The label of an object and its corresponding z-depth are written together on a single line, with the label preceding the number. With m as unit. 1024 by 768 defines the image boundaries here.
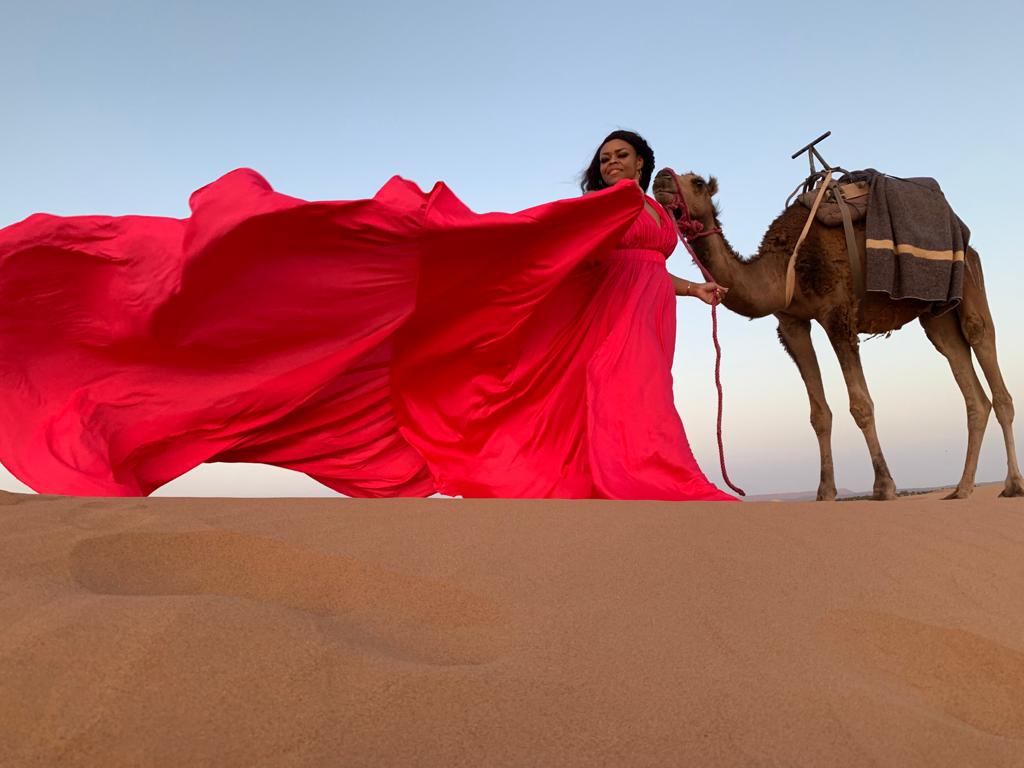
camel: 6.30
